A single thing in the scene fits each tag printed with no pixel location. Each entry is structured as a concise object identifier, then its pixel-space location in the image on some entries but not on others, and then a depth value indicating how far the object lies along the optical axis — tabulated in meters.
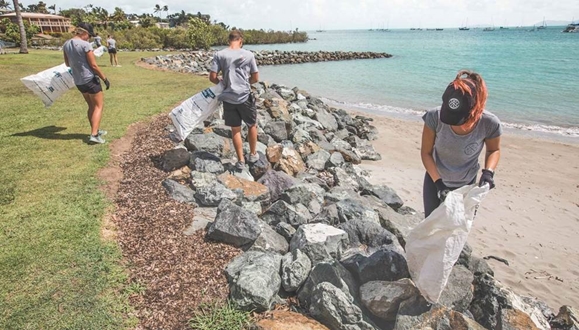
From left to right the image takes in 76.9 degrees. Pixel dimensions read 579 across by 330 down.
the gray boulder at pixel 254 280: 3.22
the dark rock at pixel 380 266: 3.43
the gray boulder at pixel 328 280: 3.38
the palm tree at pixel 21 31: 25.91
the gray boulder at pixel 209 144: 6.50
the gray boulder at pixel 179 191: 5.05
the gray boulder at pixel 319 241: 3.83
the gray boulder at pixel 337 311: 3.05
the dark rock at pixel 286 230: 4.40
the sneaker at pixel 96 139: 6.74
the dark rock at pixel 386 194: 6.76
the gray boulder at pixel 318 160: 7.96
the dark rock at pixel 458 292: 3.27
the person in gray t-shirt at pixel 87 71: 6.31
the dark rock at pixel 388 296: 3.15
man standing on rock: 5.49
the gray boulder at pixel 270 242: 4.06
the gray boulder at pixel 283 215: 4.71
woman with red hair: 2.79
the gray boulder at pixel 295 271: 3.52
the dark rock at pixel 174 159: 5.94
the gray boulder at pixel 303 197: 5.30
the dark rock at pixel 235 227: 4.05
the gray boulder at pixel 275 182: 5.72
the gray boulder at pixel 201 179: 5.36
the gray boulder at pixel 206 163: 5.77
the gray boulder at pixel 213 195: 4.98
